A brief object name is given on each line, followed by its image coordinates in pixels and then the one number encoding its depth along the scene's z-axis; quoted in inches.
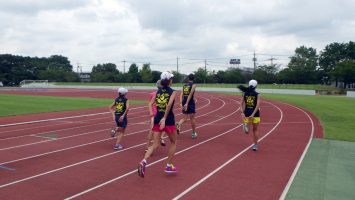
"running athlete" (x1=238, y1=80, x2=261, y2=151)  380.8
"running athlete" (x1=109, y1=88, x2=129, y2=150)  383.9
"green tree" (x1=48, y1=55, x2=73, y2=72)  5154.0
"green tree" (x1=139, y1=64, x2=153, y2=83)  3356.3
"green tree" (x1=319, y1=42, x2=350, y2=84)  3073.3
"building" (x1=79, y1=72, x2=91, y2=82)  4002.2
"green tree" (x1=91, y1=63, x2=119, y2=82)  3649.1
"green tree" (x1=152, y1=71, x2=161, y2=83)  3390.5
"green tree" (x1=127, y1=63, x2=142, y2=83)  3496.6
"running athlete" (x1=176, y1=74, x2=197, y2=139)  444.1
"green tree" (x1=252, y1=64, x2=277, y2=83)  2898.6
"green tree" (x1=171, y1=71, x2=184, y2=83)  3350.6
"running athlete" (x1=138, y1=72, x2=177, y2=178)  271.0
